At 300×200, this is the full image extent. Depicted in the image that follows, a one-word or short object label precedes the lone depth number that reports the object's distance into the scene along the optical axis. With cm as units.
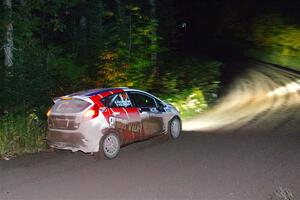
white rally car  1125
